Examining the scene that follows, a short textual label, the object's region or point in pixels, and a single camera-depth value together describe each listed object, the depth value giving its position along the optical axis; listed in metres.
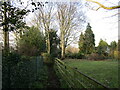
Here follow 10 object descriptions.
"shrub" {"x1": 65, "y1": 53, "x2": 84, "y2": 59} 25.00
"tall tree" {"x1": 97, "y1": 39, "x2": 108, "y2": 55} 27.84
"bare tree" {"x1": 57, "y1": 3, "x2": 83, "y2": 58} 21.36
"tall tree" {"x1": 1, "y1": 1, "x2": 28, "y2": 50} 3.71
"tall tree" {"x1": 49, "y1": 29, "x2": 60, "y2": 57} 23.07
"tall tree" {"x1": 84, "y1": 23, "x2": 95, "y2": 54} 32.00
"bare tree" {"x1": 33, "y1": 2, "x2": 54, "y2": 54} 19.97
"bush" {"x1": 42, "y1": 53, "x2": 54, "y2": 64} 15.04
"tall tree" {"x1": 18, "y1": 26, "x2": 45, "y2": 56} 11.03
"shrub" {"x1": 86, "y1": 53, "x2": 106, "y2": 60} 22.07
